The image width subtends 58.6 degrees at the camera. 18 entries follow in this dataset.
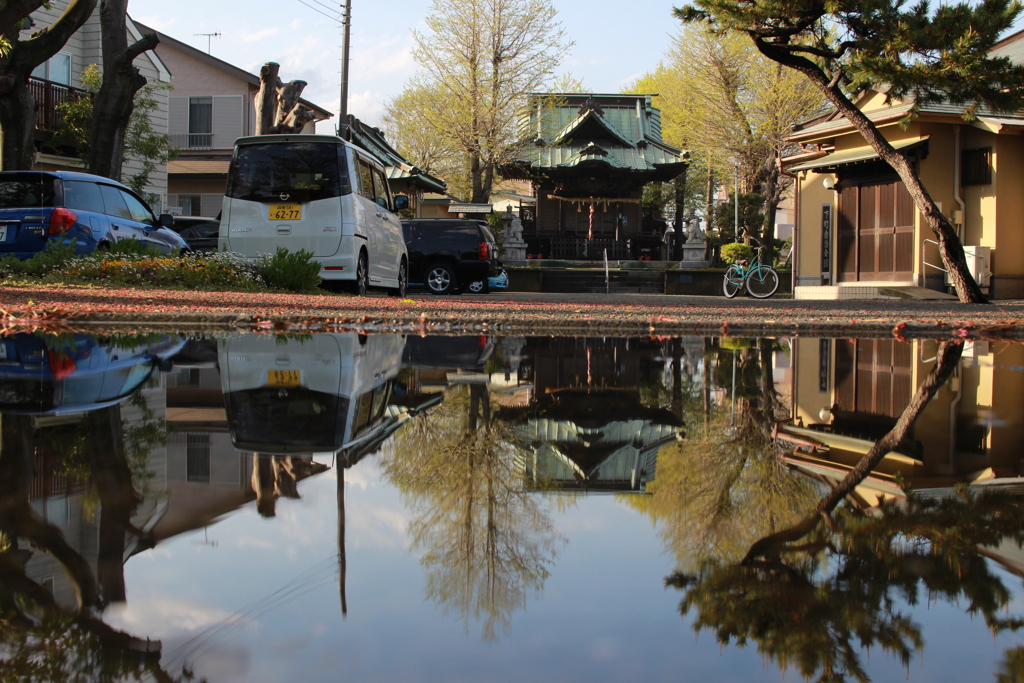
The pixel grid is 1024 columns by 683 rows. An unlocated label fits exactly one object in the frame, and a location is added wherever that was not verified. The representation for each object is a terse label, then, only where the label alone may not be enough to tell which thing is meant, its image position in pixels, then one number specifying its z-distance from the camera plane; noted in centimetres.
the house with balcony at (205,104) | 3559
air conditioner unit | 1955
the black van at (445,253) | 2098
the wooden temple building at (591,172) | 4081
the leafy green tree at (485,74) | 3872
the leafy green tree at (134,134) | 2230
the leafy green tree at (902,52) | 1470
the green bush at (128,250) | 1304
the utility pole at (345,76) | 2534
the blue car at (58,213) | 1288
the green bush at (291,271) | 1277
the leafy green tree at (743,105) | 4041
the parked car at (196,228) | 2017
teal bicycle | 2366
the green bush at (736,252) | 3096
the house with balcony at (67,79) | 2256
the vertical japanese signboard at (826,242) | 2405
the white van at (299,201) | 1288
